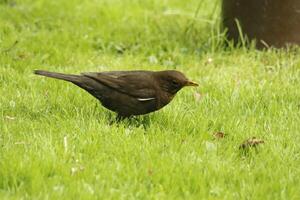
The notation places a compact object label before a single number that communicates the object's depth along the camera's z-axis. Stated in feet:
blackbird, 36.91
